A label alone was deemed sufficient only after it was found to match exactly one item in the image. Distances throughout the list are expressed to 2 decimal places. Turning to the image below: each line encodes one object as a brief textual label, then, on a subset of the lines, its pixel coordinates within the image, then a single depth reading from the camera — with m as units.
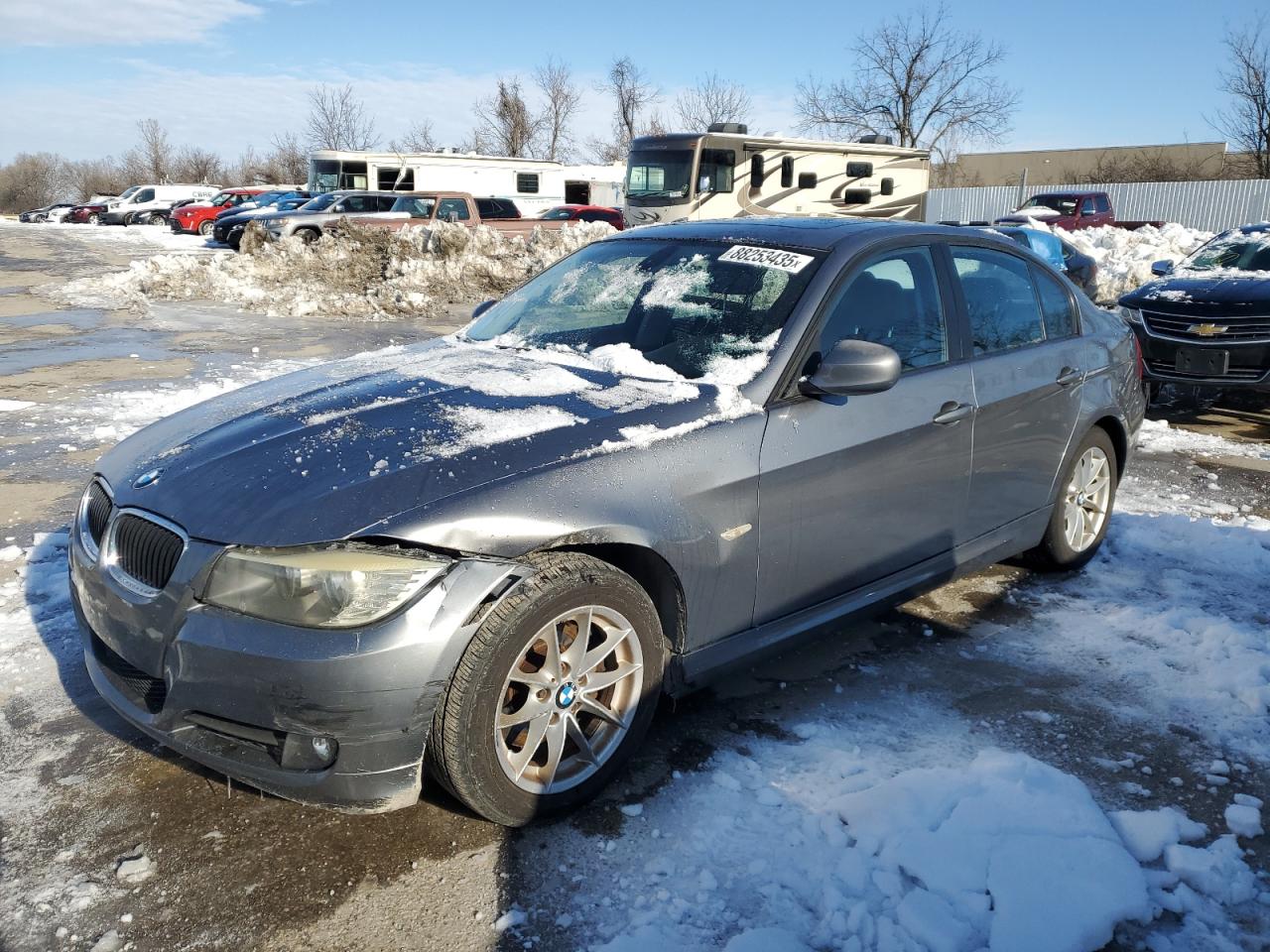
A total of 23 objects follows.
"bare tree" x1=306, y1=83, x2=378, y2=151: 59.78
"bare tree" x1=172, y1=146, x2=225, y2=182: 82.38
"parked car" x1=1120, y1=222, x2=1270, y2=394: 8.06
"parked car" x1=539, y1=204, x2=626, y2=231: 25.53
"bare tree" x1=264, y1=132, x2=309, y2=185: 67.88
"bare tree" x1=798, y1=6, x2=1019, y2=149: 46.88
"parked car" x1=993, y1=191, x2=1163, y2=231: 24.97
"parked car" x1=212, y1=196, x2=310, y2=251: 26.44
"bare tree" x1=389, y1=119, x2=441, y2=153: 63.69
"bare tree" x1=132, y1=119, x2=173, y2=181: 81.25
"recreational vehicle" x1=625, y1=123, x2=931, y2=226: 18.52
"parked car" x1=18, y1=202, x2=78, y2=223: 48.62
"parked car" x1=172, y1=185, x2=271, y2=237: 35.91
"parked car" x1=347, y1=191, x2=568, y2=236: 21.42
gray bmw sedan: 2.49
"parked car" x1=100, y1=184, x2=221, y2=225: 44.16
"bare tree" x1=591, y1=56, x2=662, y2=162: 57.22
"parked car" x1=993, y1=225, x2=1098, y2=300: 12.76
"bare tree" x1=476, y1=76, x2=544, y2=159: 56.00
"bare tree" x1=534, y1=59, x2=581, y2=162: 58.59
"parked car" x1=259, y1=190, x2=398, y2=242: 21.50
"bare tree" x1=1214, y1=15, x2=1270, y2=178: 38.25
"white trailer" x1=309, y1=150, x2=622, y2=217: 28.62
